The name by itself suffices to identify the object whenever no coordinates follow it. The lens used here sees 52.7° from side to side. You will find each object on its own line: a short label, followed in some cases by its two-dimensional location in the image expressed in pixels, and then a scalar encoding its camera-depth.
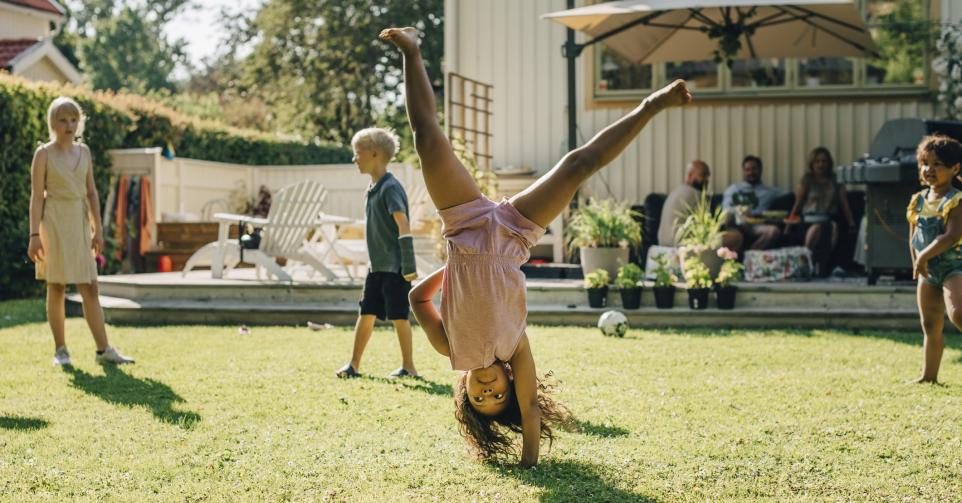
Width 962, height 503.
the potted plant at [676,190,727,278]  8.20
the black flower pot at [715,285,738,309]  7.86
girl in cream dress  5.75
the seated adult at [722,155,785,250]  9.20
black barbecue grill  7.59
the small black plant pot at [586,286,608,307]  8.05
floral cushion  8.99
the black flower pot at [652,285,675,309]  7.95
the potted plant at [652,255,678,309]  7.94
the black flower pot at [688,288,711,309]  7.88
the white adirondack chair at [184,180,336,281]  9.18
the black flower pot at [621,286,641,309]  7.97
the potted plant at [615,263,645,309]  7.97
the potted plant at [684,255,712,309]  7.86
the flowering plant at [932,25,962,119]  9.55
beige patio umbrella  8.99
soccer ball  7.15
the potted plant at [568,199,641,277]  8.48
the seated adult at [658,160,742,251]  9.26
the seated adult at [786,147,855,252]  9.51
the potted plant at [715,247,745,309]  7.84
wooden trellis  10.23
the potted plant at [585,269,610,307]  8.04
